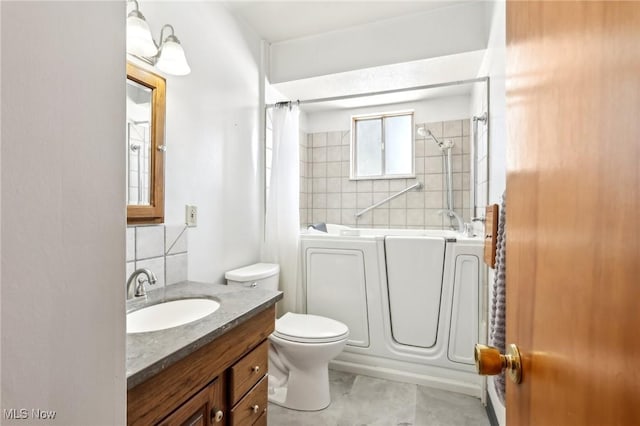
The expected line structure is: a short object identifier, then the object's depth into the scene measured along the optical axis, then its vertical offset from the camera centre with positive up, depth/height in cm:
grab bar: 314 +14
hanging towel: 82 -31
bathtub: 191 -62
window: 326 +73
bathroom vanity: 73 -45
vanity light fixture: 122 +70
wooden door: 27 +0
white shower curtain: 221 +2
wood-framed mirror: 131 +29
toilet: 165 -81
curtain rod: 191 +84
